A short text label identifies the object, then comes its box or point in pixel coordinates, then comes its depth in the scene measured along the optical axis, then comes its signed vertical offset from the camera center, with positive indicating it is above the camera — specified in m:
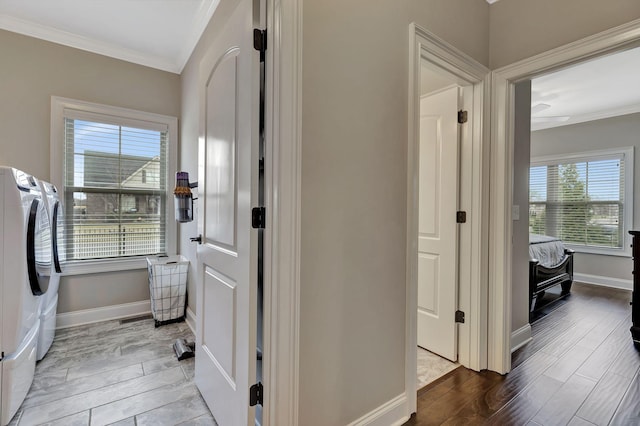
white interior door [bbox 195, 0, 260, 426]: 1.23 -0.06
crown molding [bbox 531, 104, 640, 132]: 4.34 +1.57
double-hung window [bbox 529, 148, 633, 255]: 4.46 +0.24
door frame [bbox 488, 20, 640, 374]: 1.98 +0.00
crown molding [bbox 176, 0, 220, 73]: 2.31 +1.63
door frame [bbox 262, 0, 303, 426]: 1.15 -0.02
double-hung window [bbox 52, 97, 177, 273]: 2.82 +0.30
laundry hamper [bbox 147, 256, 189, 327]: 2.80 -0.79
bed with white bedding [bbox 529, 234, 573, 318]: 3.25 -0.68
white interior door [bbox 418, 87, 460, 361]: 2.18 -0.10
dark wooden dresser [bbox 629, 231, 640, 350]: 2.42 -0.70
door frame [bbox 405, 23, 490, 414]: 1.88 +0.06
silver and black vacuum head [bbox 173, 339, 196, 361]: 2.24 -1.12
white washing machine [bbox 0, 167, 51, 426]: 1.50 -0.41
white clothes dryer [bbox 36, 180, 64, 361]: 2.17 -0.54
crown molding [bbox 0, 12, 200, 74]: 2.49 +1.62
